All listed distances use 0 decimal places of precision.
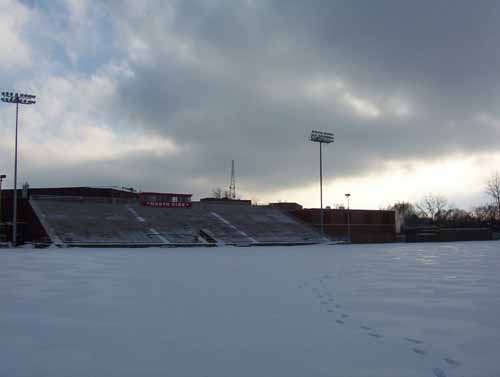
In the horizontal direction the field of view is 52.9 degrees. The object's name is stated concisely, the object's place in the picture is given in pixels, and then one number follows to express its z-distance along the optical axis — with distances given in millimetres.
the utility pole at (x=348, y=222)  71612
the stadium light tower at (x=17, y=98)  50969
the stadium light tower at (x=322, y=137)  71812
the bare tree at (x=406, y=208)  167000
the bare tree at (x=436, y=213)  148575
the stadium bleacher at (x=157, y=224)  51969
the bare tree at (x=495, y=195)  108462
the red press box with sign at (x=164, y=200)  67875
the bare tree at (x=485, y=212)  125762
